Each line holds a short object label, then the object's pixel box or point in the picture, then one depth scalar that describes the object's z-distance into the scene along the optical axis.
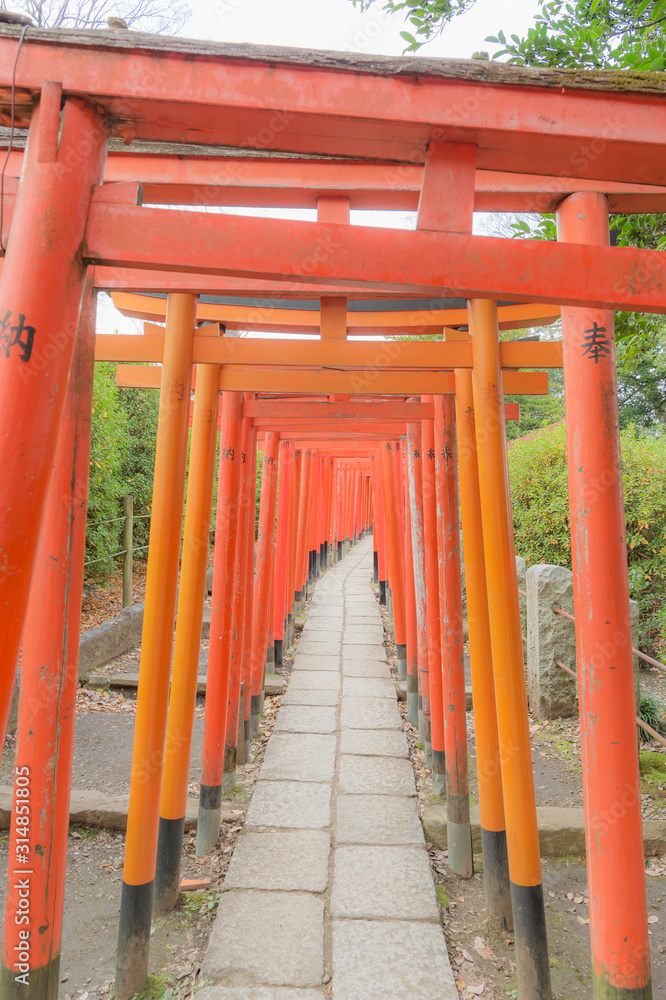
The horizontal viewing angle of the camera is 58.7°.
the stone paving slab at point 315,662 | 7.27
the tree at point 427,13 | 3.23
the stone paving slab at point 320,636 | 8.55
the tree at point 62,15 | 7.32
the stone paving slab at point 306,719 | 5.33
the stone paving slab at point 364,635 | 8.49
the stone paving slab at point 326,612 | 10.06
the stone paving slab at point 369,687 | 6.32
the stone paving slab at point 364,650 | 7.80
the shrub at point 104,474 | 7.67
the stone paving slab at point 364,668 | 7.04
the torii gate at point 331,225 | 1.29
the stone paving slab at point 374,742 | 4.85
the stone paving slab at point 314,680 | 6.51
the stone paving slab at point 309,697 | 6.05
